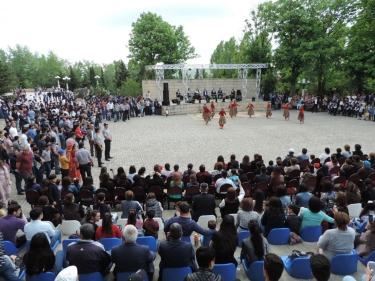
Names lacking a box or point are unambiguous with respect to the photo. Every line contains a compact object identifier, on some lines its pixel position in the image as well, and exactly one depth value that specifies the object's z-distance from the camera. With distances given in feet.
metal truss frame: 89.22
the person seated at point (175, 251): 13.37
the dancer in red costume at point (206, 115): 72.59
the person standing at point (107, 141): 42.55
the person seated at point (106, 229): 16.10
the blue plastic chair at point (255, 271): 13.58
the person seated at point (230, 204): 19.81
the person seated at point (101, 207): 20.10
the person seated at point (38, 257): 12.64
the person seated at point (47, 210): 19.88
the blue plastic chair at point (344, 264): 14.42
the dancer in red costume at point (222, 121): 66.33
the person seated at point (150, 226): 17.47
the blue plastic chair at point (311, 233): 17.92
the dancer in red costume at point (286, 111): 76.14
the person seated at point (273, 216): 17.78
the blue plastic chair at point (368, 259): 14.75
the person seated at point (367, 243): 15.30
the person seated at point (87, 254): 13.05
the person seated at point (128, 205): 20.26
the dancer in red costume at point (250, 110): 83.26
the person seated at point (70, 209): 20.21
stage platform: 92.84
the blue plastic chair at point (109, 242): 15.80
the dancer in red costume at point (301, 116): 70.23
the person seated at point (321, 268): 9.90
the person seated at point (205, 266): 10.71
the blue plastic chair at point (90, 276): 13.17
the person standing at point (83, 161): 33.32
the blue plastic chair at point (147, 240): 16.16
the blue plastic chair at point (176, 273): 13.26
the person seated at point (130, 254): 13.04
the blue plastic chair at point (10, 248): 16.21
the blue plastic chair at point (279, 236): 17.47
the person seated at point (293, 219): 18.29
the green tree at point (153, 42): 140.15
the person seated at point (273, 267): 9.91
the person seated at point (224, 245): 13.99
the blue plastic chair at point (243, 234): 17.29
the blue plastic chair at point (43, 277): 12.63
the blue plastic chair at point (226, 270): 13.01
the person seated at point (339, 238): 14.57
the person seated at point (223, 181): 25.08
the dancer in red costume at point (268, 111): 81.07
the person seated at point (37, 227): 16.39
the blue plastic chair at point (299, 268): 14.33
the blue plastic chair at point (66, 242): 16.15
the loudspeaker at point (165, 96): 93.40
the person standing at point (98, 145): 40.73
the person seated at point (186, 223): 16.30
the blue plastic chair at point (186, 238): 16.79
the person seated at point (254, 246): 13.98
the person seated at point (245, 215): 17.60
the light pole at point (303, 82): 111.12
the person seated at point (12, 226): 16.94
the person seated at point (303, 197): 21.53
